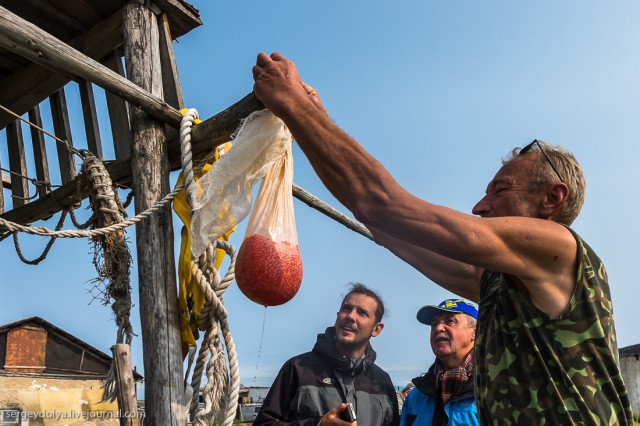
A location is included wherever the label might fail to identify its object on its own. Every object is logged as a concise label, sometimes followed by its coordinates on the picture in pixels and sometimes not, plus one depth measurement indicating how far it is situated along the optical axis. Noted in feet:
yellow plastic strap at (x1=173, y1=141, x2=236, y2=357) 10.34
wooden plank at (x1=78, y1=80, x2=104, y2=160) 14.26
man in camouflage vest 5.74
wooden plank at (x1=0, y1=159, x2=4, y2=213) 17.07
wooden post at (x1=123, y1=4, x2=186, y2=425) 10.01
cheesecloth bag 8.81
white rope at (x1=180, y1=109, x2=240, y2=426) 9.75
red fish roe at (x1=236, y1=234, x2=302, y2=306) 7.70
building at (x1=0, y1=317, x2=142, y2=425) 64.54
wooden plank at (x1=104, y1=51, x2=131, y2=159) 13.09
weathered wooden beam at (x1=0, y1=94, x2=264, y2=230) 9.85
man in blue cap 11.46
